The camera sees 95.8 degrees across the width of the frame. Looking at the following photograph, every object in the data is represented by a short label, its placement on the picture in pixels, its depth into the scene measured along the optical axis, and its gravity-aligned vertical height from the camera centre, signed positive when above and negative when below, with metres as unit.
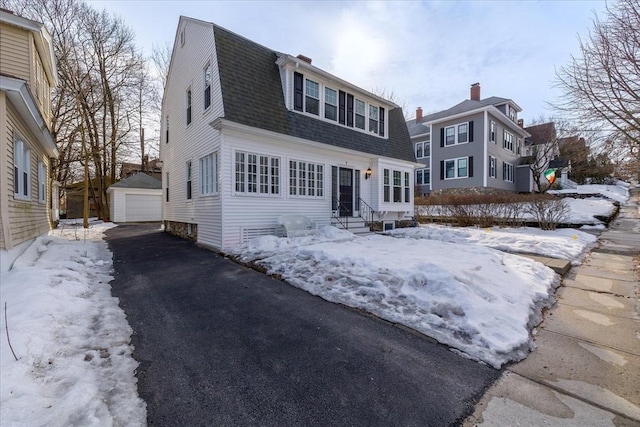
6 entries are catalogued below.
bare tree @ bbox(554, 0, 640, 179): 5.97 +3.01
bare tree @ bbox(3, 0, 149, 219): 17.97 +8.57
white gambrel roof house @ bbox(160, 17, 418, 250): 8.77 +2.30
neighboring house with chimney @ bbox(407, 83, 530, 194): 22.17 +5.24
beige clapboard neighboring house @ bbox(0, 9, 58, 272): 5.63 +1.99
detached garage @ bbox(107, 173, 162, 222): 20.92 +0.68
